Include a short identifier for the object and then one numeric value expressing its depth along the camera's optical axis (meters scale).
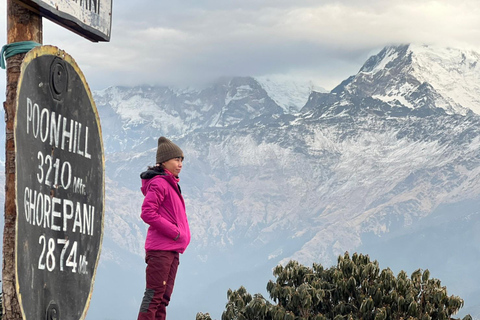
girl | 8.20
